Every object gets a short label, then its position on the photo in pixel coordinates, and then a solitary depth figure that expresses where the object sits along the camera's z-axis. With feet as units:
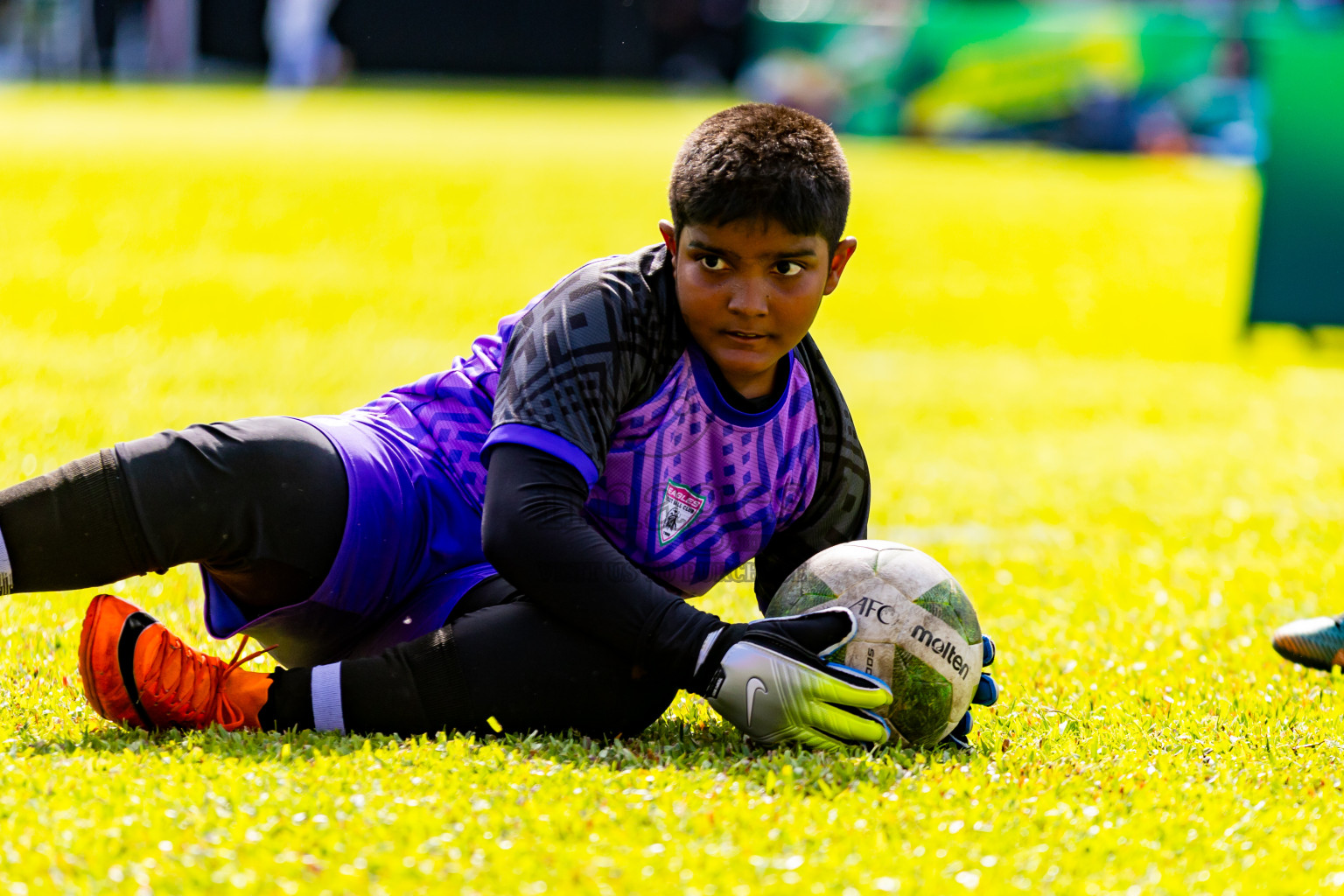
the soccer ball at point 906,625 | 22.20
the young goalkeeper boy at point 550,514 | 20.95
